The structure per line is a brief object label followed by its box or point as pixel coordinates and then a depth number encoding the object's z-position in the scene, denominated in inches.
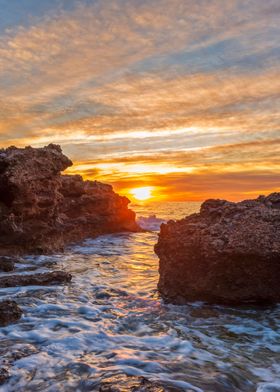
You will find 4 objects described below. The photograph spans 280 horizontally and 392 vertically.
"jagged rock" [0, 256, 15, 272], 426.3
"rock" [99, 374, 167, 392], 159.5
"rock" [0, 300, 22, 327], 243.4
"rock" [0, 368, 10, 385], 166.2
